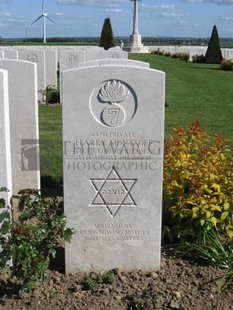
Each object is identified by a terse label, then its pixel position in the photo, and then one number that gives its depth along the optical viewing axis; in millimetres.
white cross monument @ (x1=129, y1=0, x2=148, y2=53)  44188
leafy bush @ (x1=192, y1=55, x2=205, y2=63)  30875
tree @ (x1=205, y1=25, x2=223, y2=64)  30078
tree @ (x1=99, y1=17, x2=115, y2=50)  34878
